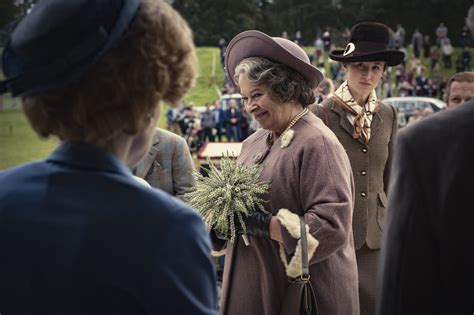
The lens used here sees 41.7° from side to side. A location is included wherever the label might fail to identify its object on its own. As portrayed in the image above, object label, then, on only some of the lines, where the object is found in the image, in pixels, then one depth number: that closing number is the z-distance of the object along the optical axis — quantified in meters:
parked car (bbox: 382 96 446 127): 25.36
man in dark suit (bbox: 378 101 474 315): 1.17
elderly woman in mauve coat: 2.64
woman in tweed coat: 3.62
